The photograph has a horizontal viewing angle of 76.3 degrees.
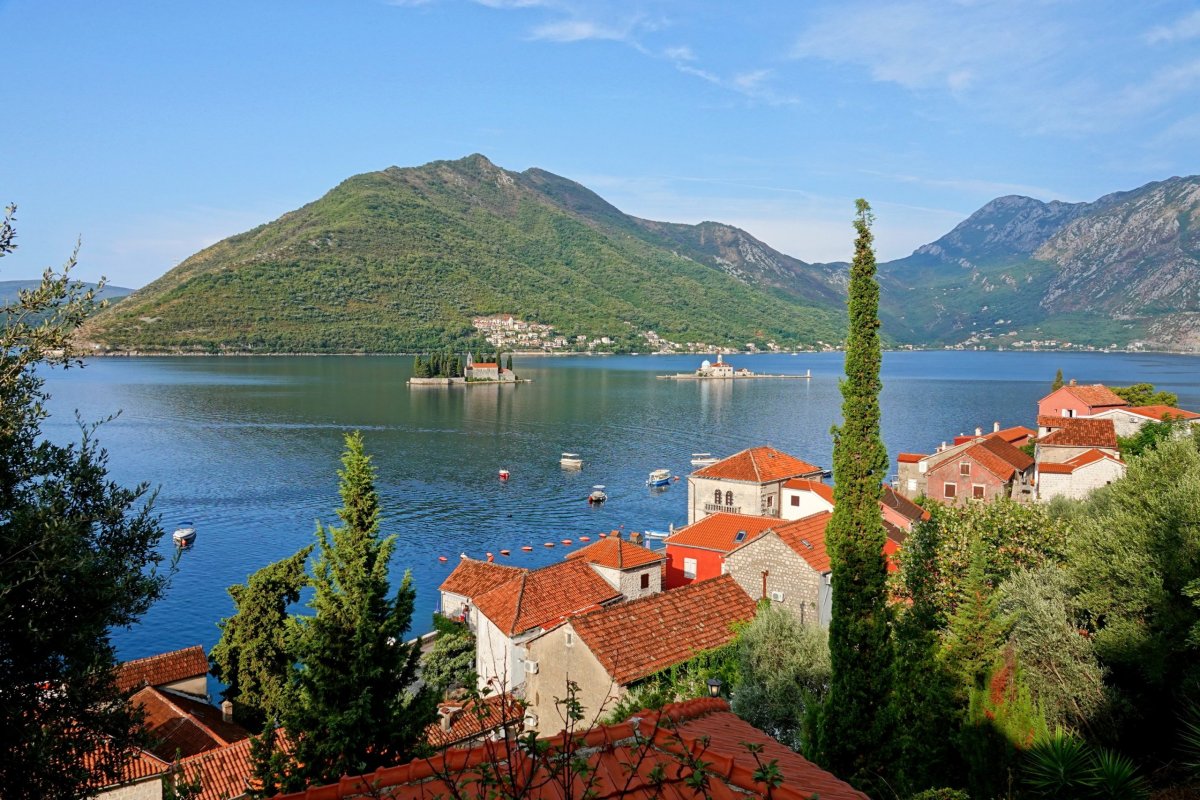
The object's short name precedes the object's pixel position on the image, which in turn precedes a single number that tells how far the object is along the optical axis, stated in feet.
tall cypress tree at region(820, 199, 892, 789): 38.40
